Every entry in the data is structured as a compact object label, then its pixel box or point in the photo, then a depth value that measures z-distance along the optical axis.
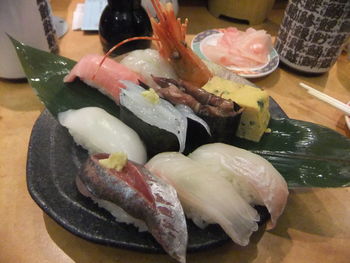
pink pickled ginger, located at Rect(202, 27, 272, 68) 0.40
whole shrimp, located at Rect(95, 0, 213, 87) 0.30
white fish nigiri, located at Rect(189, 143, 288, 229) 0.21
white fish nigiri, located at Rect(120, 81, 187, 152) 0.24
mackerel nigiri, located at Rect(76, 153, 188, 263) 0.19
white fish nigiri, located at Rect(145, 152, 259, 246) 0.20
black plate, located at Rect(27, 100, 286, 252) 0.20
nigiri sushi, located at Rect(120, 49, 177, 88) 0.31
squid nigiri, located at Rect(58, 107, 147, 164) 0.24
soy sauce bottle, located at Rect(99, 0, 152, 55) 0.37
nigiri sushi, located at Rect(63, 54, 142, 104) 0.29
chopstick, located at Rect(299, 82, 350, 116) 0.32
